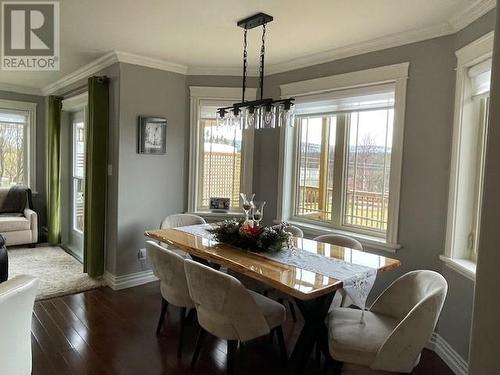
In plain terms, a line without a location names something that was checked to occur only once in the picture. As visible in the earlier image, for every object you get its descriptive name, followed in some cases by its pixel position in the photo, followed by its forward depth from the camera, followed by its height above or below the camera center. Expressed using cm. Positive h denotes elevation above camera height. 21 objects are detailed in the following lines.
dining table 196 -63
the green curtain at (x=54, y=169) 518 -18
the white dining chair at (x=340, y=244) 264 -63
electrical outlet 404 -104
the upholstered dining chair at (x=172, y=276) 245 -79
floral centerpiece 258 -53
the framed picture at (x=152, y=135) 388 +27
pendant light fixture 257 +39
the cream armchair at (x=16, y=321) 157 -74
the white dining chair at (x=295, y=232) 333 -61
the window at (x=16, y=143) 566 +19
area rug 379 -135
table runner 208 -62
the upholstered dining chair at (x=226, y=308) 200 -82
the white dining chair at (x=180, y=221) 366 -62
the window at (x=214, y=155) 426 +9
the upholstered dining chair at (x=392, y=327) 179 -91
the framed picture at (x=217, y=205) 438 -51
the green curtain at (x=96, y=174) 384 -17
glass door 521 -35
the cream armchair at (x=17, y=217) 511 -89
